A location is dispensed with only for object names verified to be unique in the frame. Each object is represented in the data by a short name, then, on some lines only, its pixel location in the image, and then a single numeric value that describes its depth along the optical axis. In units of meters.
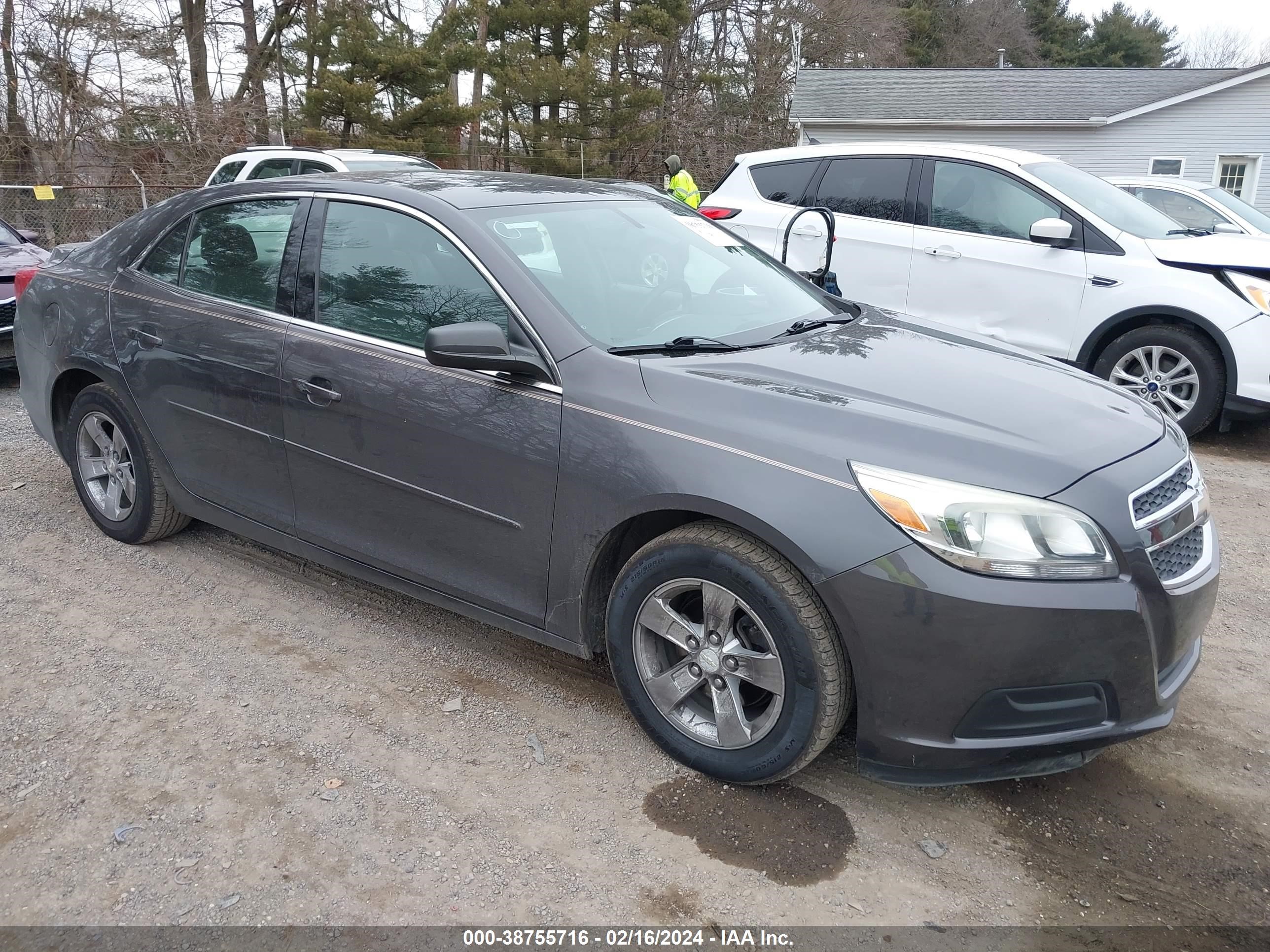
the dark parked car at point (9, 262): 7.99
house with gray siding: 24.64
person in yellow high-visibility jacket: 11.35
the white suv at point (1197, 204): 9.40
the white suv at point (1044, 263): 6.38
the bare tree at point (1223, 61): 58.38
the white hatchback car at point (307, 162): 10.33
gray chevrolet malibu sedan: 2.50
